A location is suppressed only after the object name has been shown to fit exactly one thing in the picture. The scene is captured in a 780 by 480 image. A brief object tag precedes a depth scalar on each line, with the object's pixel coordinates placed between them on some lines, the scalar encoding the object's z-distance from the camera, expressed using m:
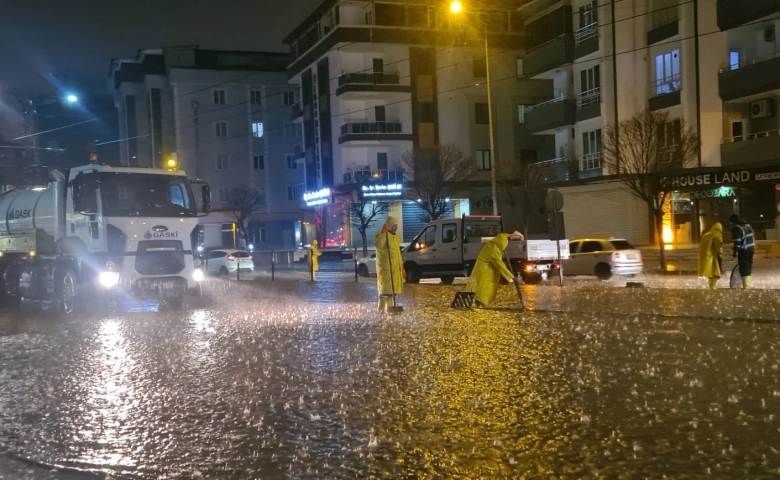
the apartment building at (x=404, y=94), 52.41
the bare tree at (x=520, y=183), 45.28
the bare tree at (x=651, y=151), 29.91
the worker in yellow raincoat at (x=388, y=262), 14.41
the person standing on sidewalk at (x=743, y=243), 16.53
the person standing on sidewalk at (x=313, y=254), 29.60
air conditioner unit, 34.38
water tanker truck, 16.53
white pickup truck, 21.41
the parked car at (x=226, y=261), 37.41
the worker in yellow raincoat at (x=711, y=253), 16.67
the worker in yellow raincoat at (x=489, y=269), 13.96
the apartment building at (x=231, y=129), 67.75
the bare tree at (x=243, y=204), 64.31
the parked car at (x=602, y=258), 23.42
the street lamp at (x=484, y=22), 25.39
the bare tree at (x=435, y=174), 46.41
